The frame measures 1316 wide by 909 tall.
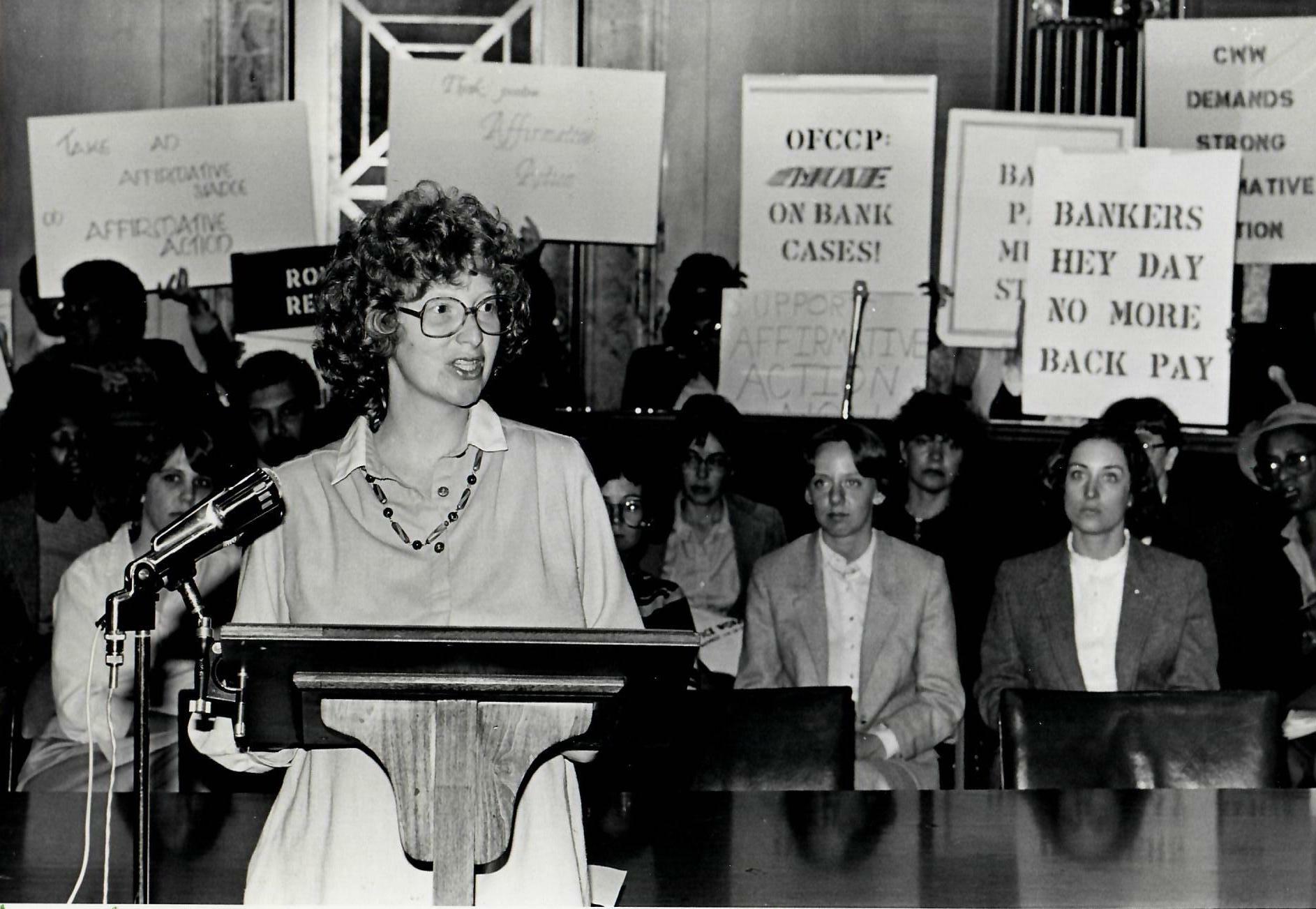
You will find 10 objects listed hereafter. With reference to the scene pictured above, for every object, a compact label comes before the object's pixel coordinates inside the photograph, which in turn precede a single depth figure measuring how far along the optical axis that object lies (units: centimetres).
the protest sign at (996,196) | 678
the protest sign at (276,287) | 661
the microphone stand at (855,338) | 670
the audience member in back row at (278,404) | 548
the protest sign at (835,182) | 689
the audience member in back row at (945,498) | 508
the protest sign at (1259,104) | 645
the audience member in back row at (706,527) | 539
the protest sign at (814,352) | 691
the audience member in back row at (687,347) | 677
